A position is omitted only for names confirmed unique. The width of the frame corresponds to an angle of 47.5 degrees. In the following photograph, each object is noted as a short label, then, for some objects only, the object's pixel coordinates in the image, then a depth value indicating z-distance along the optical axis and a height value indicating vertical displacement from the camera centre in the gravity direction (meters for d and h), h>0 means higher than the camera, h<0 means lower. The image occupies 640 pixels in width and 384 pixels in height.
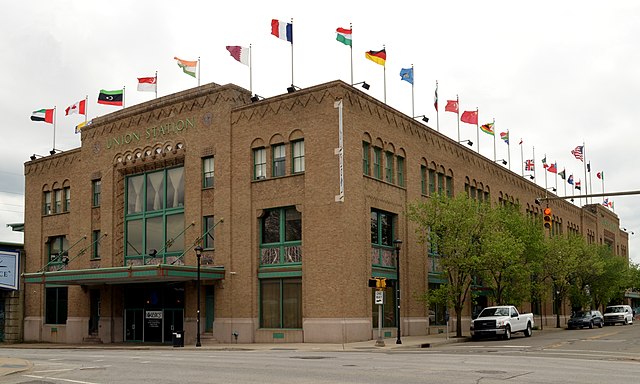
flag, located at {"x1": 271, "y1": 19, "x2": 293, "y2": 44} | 40.75 +13.41
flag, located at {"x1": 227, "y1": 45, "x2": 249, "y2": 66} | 42.31 +12.66
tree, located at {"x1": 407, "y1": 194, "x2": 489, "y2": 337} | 41.53 +1.96
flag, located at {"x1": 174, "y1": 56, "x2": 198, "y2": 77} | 44.09 +12.49
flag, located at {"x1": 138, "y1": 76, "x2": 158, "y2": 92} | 46.34 +11.94
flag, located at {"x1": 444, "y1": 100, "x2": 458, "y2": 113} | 49.25 +10.97
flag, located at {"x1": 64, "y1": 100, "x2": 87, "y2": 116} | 51.00 +11.55
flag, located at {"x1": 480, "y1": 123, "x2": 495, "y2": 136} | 56.25 +10.80
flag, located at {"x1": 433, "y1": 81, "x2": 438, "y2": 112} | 47.45 +10.93
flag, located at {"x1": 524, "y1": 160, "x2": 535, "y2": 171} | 70.12 +9.91
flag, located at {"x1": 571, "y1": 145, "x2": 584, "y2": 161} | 65.12 +10.30
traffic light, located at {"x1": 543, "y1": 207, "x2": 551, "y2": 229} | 33.62 +2.30
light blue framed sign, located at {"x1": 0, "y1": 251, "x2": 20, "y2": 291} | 54.72 +0.29
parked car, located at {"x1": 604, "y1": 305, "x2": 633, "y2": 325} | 67.62 -4.60
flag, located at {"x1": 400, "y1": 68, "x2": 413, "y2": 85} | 45.00 +11.96
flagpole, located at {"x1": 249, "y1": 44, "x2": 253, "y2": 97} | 43.31 +11.32
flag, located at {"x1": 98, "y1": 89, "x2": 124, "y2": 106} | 47.59 +11.46
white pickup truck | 39.34 -3.01
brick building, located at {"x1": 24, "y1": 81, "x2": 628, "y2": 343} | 37.88 +3.14
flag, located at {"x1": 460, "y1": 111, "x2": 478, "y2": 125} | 51.78 +10.72
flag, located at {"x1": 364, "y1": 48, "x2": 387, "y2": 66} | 41.38 +12.09
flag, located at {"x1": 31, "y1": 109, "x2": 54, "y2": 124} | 52.17 +11.37
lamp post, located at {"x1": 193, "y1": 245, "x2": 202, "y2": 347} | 37.47 -0.77
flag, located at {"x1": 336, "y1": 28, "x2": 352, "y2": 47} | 40.56 +13.03
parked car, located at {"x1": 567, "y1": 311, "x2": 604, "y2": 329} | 58.19 -4.27
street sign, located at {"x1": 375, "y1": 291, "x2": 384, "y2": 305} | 34.84 -1.35
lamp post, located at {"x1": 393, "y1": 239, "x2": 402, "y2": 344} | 35.84 +0.22
